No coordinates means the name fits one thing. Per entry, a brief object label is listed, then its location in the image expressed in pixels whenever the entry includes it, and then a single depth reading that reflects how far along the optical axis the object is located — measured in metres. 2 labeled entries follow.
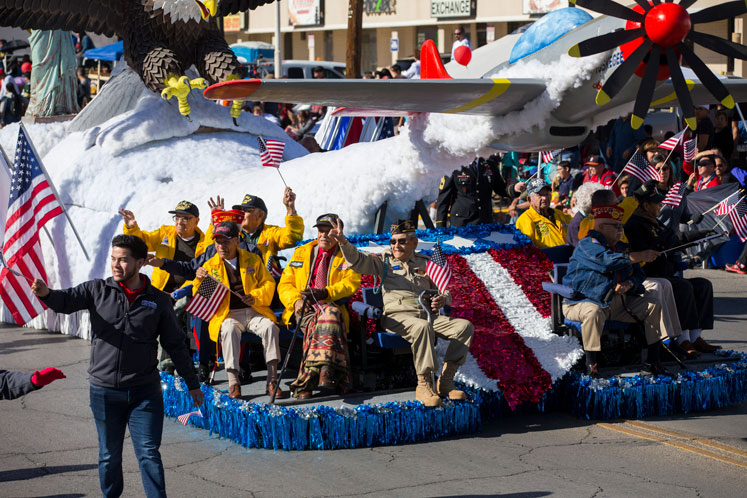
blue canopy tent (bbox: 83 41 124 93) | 25.59
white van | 28.12
